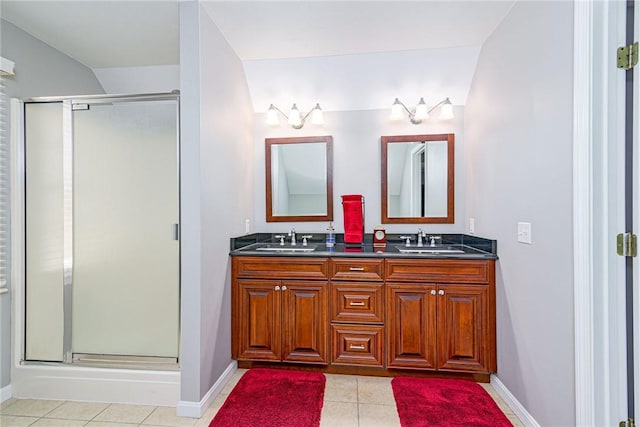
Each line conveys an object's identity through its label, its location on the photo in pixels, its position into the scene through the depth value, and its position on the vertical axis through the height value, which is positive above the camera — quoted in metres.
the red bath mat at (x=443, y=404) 1.68 -1.21
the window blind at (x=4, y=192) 1.94 +0.14
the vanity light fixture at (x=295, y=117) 2.64 +0.86
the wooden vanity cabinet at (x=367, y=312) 2.03 -0.74
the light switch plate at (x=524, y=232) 1.62 -0.13
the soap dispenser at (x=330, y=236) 2.61 -0.23
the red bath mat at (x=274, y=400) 1.68 -1.22
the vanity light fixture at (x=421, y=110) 2.51 +0.87
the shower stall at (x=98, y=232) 1.94 -0.14
